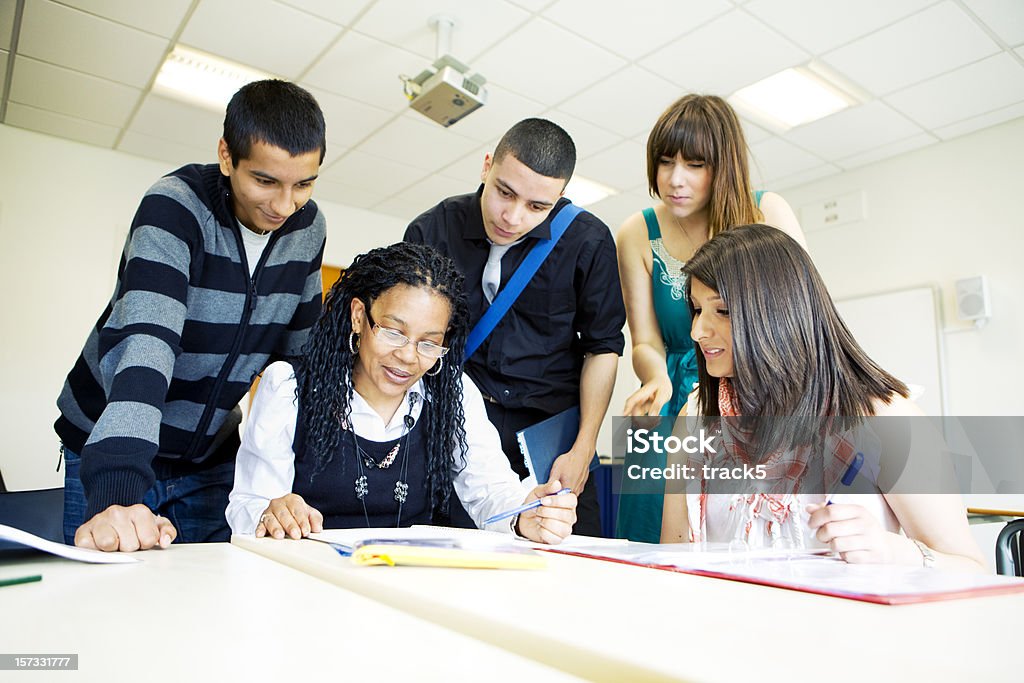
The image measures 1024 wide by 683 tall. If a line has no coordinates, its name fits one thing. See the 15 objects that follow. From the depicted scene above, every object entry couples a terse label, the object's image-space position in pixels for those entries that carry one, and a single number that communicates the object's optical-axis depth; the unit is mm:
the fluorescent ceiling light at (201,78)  3438
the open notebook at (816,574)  543
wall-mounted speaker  3832
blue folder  1567
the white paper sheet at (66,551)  627
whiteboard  4105
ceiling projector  3008
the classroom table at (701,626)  367
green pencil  568
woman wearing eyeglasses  1336
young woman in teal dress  1563
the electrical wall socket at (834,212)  4473
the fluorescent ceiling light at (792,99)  3527
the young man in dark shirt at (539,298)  1601
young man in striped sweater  1219
